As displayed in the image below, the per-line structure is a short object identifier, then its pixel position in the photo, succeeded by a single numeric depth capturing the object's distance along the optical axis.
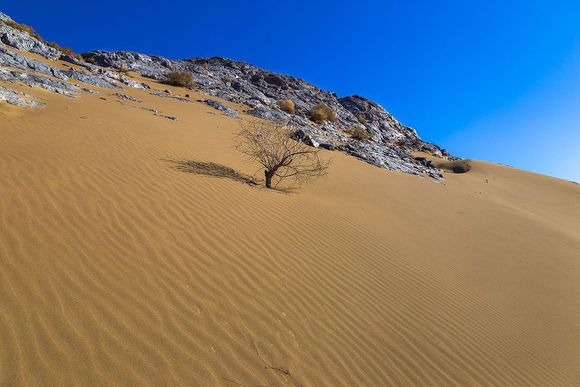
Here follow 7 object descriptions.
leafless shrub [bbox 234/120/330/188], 7.55
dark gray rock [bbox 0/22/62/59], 15.01
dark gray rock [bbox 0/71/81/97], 10.24
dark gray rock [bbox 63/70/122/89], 14.06
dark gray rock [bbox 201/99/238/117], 16.89
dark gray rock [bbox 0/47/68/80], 11.76
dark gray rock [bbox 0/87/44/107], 8.07
